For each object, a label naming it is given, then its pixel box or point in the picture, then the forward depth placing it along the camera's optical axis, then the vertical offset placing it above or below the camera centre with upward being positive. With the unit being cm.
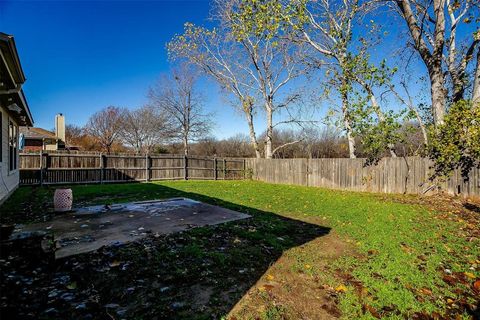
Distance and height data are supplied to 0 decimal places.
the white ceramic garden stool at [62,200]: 568 -88
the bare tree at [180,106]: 2762 +579
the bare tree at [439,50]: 952 +418
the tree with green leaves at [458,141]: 812 +69
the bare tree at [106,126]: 3569 +457
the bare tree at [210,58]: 1714 +713
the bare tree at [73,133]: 3883 +394
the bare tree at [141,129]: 3190 +396
